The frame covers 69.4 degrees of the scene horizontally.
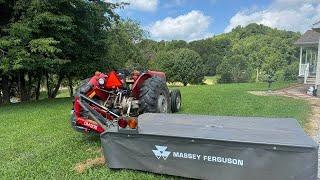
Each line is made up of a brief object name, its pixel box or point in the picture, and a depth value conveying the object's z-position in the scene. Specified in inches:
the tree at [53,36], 282.1
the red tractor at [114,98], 143.2
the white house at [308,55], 541.2
